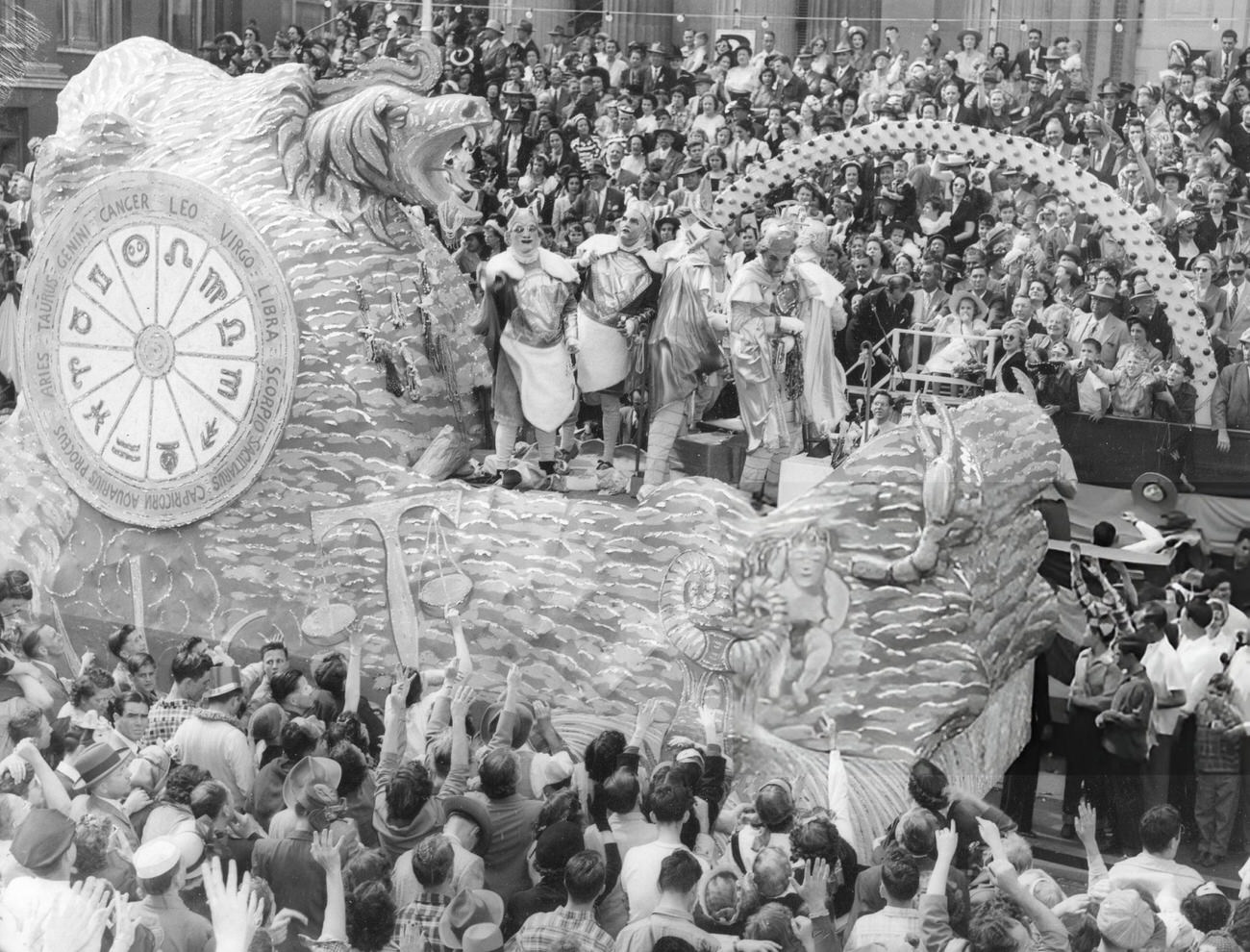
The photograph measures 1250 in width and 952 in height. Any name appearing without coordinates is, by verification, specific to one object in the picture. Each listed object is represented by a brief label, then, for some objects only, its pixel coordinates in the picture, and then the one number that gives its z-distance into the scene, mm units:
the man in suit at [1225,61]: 21500
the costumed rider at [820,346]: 14992
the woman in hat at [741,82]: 24006
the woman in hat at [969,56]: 22984
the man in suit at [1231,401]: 15930
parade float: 11156
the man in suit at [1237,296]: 17641
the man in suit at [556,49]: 26656
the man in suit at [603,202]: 20812
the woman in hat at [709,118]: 22547
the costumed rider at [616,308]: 14312
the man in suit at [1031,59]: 22391
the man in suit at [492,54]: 25422
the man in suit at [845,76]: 23109
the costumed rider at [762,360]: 14219
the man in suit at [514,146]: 22984
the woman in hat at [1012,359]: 16203
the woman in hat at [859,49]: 24328
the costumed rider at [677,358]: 14023
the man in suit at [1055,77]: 21844
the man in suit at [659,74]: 24797
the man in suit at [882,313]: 17531
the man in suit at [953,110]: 21656
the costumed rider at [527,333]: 13625
